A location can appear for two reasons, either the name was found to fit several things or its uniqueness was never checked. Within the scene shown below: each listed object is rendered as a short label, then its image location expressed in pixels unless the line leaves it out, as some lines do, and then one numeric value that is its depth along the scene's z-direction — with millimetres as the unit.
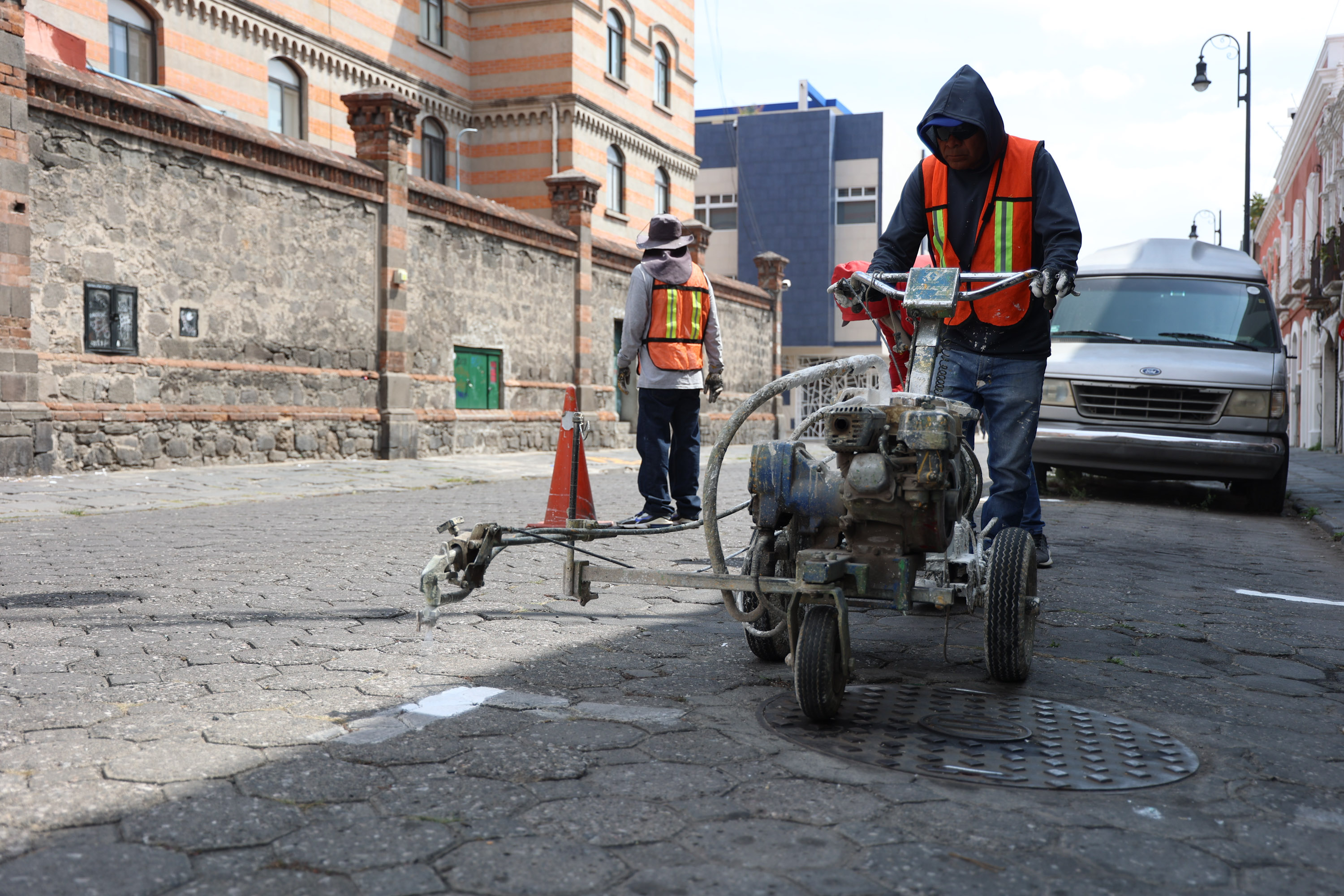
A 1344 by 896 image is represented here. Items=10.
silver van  9305
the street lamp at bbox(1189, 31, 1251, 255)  24188
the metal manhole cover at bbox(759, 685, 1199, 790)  2654
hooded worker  4383
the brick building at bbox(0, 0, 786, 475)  11484
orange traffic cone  6039
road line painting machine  3025
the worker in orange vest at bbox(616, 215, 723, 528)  7078
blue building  46125
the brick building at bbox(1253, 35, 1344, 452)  26922
